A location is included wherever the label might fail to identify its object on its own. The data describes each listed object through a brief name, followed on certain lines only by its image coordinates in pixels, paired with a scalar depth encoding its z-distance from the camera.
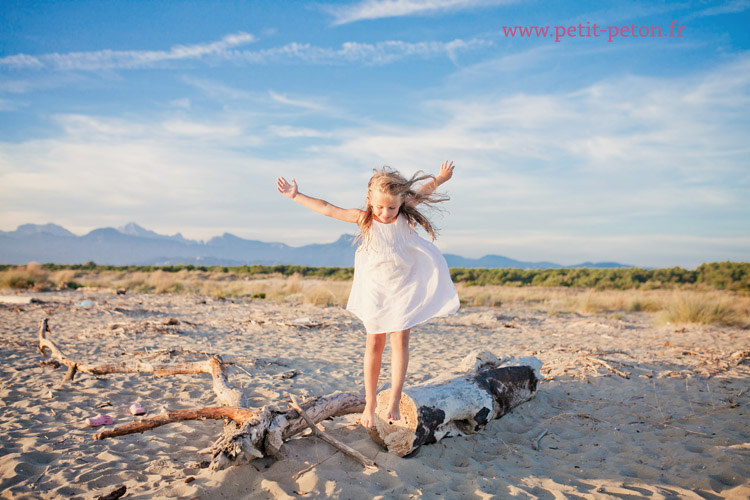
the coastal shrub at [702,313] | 13.21
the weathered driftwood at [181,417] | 3.46
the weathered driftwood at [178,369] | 4.24
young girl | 3.62
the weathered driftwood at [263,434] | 3.35
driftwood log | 3.84
